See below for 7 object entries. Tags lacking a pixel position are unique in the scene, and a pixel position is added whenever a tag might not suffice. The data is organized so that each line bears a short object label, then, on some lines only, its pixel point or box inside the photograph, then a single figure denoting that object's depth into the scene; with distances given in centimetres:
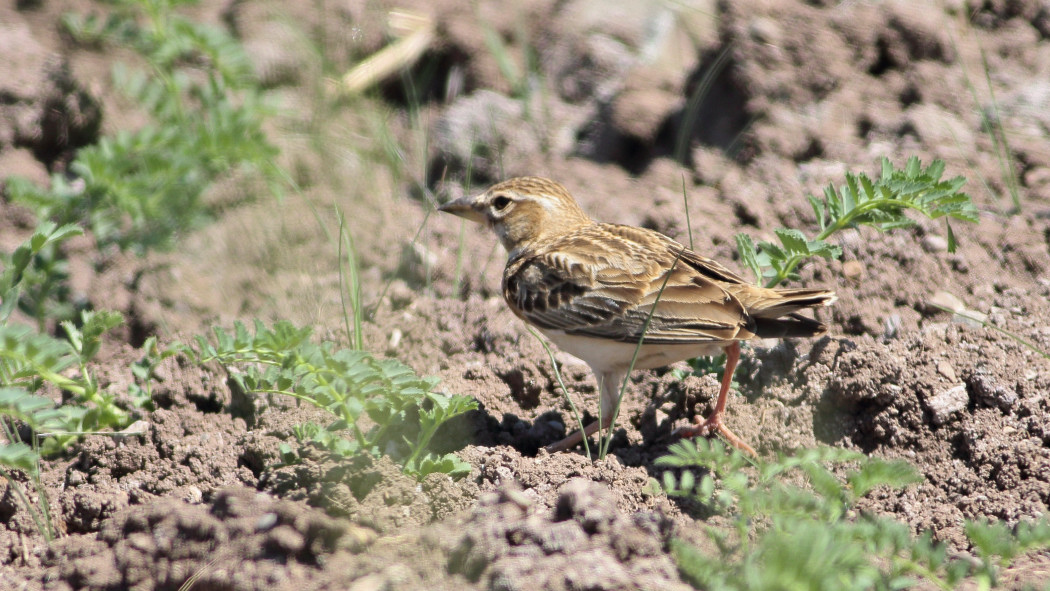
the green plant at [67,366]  822
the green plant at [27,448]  764
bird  958
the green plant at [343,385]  829
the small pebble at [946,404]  916
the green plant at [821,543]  571
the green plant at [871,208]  899
